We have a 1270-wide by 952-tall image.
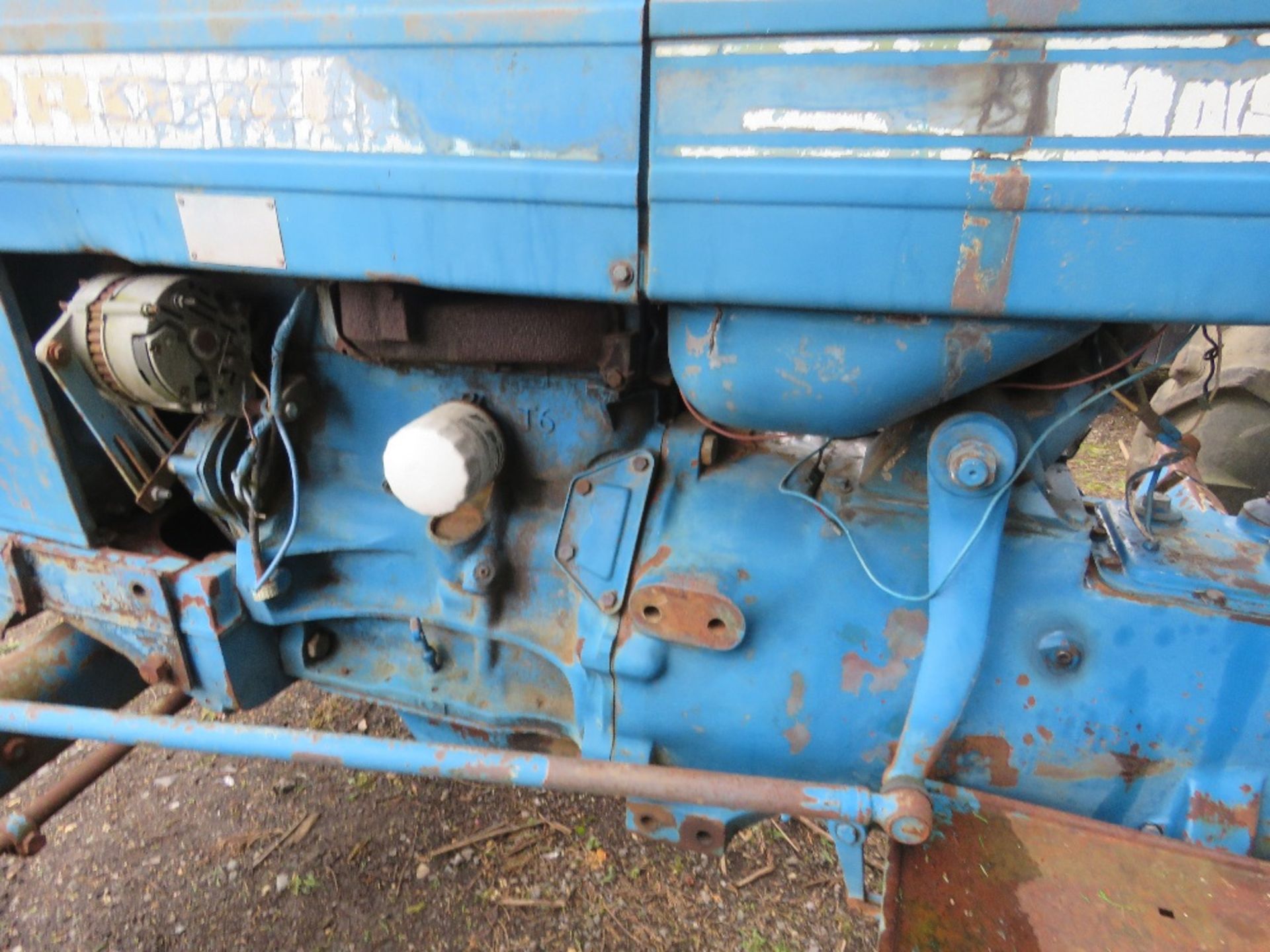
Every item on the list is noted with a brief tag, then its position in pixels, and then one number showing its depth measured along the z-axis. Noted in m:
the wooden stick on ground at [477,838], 1.93
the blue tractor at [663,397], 0.86
